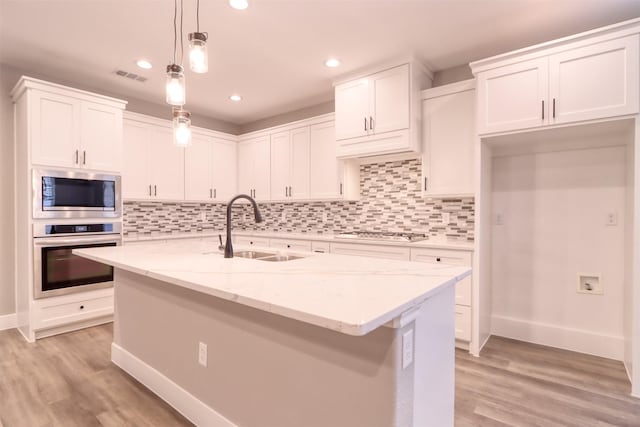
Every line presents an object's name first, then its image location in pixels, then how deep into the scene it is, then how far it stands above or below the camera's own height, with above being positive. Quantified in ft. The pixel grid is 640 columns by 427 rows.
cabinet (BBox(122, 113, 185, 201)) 12.68 +1.98
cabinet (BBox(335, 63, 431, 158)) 10.10 +3.23
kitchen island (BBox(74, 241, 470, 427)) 3.59 -1.82
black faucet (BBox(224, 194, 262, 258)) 6.59 -0.61
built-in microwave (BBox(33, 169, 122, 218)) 9.80 +0.50
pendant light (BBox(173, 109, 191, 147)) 6.97 +1.77
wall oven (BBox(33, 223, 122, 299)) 9.82 -1.52
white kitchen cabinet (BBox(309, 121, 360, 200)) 12.61 +1.59
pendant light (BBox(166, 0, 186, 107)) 5.86 +2.25
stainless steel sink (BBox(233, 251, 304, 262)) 7.72 -1.08
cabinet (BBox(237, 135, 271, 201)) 15.23 +2.08
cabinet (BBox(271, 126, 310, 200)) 13.76 +2.01
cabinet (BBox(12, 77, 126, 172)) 9.78 +2.69
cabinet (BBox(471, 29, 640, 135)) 7.04 +2.99
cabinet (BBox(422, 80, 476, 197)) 9.57 +2.16
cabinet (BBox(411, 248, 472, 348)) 8.96 -2.28
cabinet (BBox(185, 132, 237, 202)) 14.67 +1.96
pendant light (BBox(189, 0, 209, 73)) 5.57 +2.71
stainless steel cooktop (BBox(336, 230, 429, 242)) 10.23 -0.83
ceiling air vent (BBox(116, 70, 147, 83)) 11.12 +4.68
